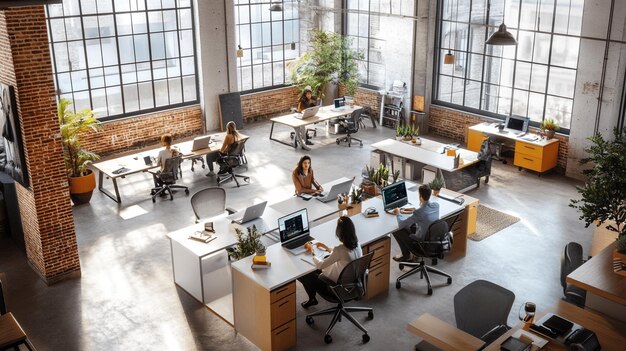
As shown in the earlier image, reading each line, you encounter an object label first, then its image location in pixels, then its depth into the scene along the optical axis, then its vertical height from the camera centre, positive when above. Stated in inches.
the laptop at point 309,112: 621.9 -114.5
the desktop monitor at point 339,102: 657.0 -111.3
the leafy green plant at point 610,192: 275.4 -83.3
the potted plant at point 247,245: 328.2 -121.6
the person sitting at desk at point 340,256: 308.2 -121.4
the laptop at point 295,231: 334.3 -120.0
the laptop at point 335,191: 403.2 -119.9
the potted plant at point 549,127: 550.3 -114.8
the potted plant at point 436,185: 409.1 -118.5
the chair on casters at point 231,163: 532.4 -135.0
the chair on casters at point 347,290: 309.3 -137.9
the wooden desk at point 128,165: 493.0 -127.9
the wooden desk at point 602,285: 254.7 -112.5
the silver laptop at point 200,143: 529.7 -120.0
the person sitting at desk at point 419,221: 359.9 -123.0
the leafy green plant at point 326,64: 693.9 -80.1
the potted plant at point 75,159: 486.9 -121.1
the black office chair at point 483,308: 275.9 -130.6
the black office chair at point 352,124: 627.8 -126.2
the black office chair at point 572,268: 309.6 -132.8
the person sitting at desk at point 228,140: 532.7 -117.8
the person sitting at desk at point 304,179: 417.4 -116.8
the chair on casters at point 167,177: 495.2 -135.9
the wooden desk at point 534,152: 541.0 -133.0
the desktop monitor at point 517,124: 563.5 -115.1
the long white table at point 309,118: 614.2 -120.0
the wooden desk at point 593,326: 246.8 -127.3
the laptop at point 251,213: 364.8 -120.4
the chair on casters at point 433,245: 357.1 -134.5
